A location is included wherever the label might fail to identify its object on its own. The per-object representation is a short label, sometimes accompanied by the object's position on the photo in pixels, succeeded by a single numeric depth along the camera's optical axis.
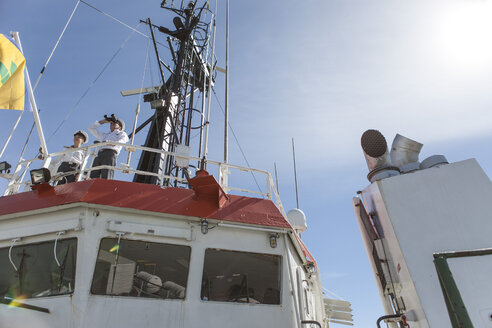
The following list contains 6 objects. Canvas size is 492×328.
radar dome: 8.00
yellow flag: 5.34
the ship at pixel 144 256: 3.91
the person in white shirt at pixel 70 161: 6.14
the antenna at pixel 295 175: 9.33
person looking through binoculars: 5.75
